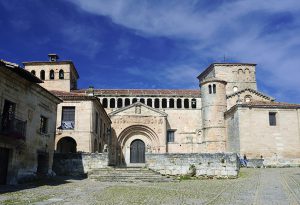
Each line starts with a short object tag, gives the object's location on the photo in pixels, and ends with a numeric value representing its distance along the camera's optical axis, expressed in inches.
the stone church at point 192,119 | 1007.9
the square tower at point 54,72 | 1190.5
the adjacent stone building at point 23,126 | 466.2
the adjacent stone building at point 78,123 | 802.3
